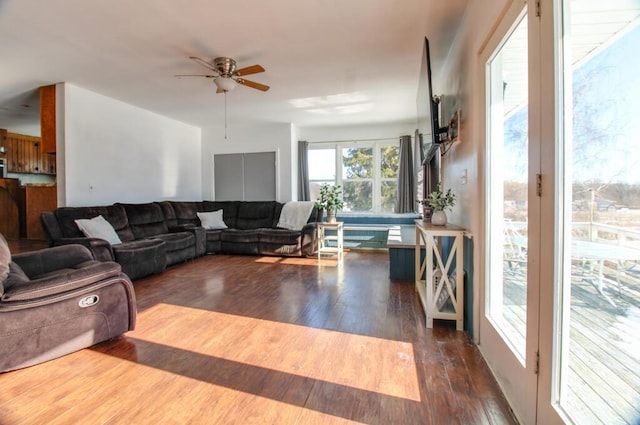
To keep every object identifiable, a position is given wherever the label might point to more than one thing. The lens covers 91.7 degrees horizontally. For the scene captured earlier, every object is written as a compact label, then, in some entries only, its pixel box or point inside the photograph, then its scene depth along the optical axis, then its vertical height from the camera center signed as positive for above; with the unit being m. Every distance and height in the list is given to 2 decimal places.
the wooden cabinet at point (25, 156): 6.93 +1.27
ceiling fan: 3.28 +1.50
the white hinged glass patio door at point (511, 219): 1.34 -0.05
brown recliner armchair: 1.76 -0.61
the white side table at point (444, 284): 2.34 -0.59
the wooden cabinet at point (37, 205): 4.66 +0.09
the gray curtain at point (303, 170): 6.57 +0.84
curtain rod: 6.33 +1.46
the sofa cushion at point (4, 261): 1.77 -0.30
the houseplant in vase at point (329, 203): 5.33 +0.11
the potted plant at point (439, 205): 2.63 +0.04
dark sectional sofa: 3.70 -0.36
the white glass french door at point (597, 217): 0.84 -0.03
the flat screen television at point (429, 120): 2.52 +0.81
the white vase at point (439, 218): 2.62 -0.07
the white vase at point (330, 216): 5.33 -0.11
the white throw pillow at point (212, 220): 5.78 -0.19
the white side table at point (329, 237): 5.18 -0.46
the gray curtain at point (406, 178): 6.08 +0.62
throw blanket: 5.68 -0.10
